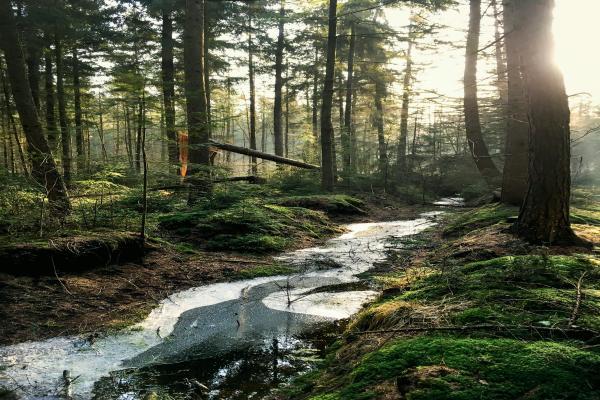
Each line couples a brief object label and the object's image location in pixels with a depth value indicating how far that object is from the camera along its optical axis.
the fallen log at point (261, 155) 12.27
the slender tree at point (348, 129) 21.70
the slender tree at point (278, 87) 23.41
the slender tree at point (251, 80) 23.89
